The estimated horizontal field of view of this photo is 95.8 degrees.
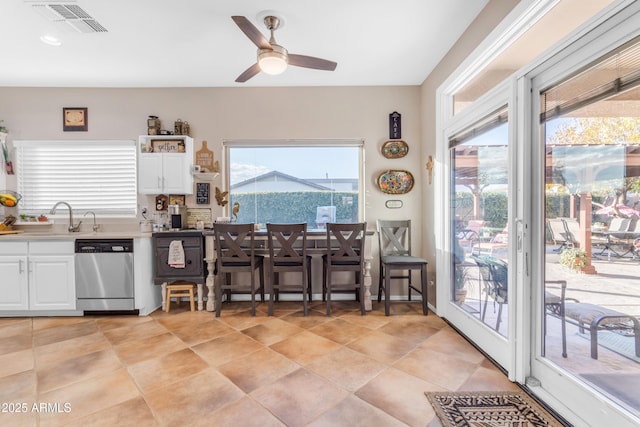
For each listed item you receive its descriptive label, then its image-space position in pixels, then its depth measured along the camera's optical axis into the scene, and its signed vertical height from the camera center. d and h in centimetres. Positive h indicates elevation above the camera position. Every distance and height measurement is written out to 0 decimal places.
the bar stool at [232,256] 312 -49
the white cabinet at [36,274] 315 -66
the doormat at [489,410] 159 -116
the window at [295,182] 393 +41
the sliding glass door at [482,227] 218 -14
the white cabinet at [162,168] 358 +56
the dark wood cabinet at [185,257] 338 -52
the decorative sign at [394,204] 382 +10
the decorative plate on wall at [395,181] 378 +40
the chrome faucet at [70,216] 362 -3
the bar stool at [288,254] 311 -47
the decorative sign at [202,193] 382 +26
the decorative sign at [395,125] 378 +113
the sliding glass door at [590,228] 137 -10
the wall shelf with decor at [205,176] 376 +49
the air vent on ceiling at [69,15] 223 +162
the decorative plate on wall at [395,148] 379 +83
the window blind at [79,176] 379 +50
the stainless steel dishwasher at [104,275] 317 -68
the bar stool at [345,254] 312 -46
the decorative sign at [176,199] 381 +18
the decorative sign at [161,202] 380 +15
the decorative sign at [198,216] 385 -4
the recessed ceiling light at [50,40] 266 +162
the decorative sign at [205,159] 384 +71
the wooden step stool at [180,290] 339 -92
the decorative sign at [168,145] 370 +87
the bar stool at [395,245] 345 -42
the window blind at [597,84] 134 +67
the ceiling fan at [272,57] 213 +130
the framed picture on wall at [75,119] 377 +124
